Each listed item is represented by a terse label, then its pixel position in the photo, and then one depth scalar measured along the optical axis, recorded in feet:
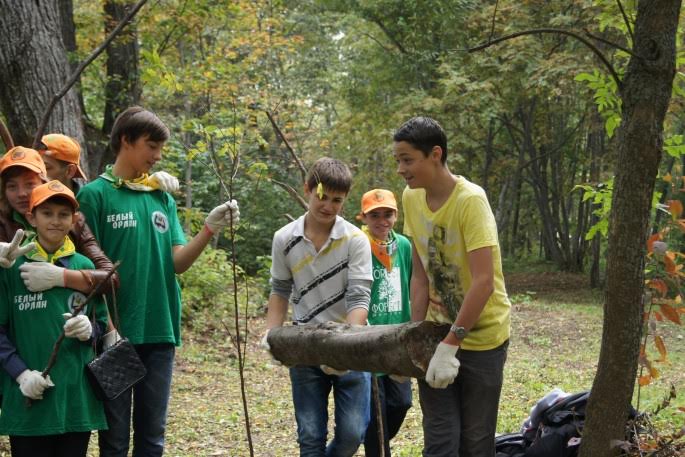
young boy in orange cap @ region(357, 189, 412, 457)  13.23
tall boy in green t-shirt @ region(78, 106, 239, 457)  10.61
